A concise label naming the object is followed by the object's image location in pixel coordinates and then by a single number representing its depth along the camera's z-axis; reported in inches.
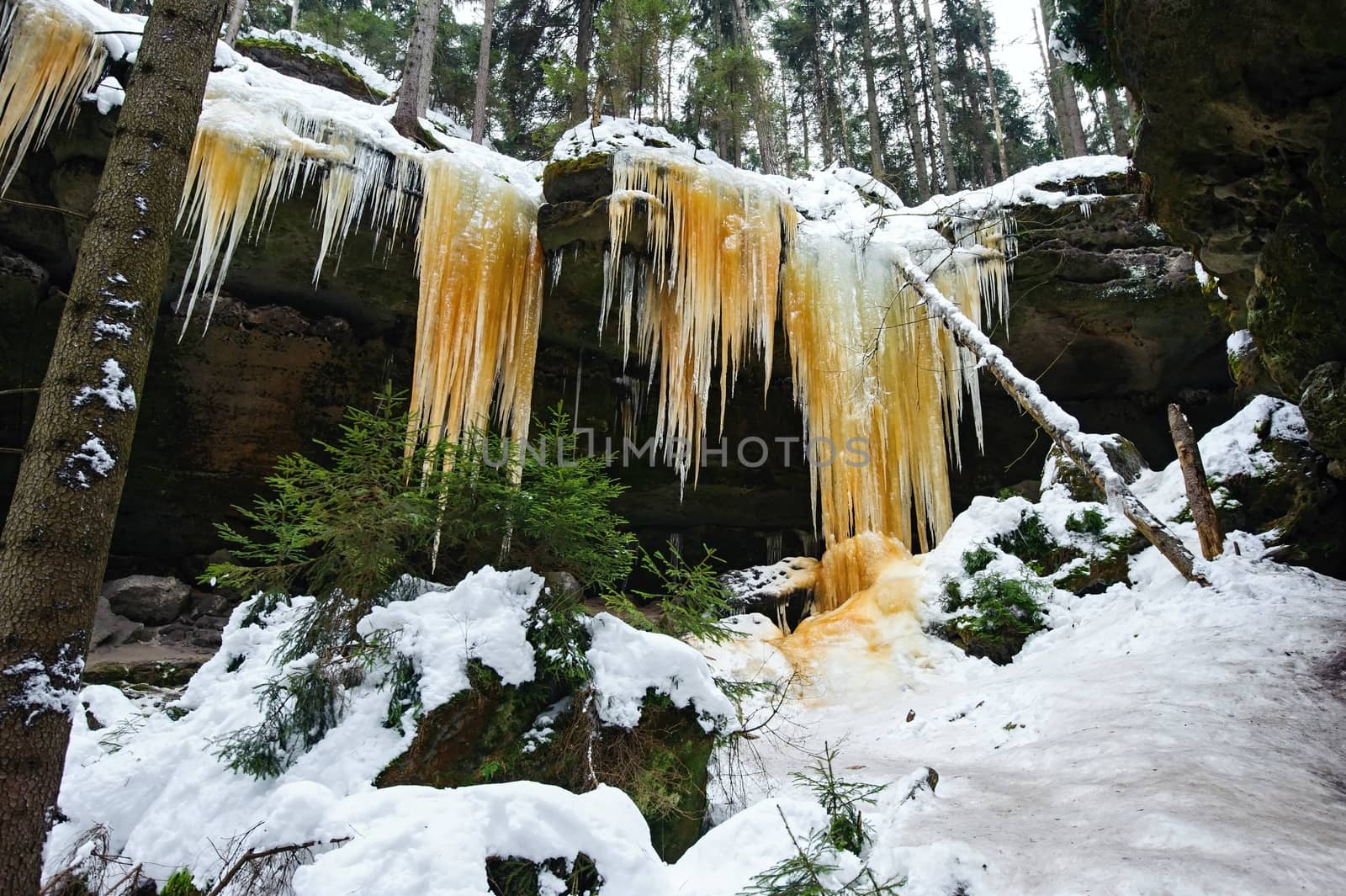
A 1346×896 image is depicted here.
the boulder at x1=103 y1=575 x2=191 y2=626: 329.4
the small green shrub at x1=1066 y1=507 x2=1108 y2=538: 261.9
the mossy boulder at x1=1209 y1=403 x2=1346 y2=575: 190.2
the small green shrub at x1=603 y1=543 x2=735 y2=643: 138.6
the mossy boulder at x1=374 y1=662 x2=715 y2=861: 111.6
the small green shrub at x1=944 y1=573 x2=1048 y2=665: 238.1
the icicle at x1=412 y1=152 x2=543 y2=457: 306.0
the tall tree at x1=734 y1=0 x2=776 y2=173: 553.0
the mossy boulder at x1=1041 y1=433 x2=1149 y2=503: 288.0
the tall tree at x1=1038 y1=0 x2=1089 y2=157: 578.9
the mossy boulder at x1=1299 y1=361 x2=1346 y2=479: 155.8
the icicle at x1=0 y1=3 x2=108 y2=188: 246.4
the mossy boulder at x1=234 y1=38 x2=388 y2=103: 458.0
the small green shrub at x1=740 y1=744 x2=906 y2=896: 76.9
